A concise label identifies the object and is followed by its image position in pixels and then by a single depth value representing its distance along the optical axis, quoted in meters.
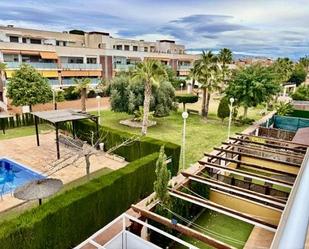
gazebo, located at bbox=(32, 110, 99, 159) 17.38
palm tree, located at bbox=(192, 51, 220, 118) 28.72
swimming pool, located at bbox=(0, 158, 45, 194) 14.29
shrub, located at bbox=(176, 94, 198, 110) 36.28
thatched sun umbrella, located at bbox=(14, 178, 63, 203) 9.08
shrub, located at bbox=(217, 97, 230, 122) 28.27
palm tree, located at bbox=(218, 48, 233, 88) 56.39
